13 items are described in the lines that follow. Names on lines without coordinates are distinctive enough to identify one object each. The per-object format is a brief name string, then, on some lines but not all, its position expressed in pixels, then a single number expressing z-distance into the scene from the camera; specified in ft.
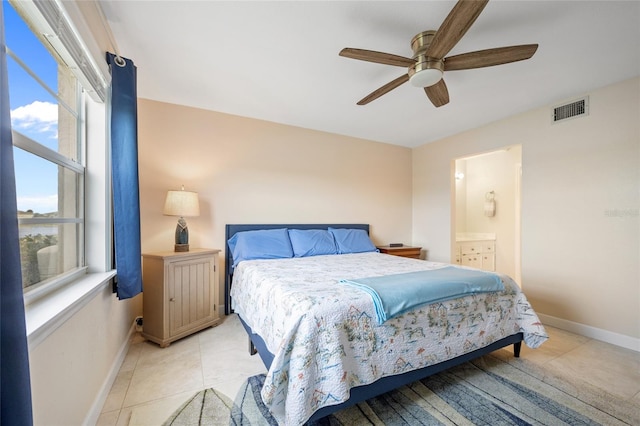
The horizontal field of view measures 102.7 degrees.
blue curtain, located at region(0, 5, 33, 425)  2.00
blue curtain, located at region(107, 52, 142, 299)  5.82
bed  4.05
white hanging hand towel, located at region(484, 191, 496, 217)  14.98
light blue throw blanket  4.75
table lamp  8.28
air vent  8.52
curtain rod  5.20
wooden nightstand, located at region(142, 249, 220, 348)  7.39
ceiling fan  4.74
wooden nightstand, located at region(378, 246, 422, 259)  12.63
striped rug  4.75
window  3.47
